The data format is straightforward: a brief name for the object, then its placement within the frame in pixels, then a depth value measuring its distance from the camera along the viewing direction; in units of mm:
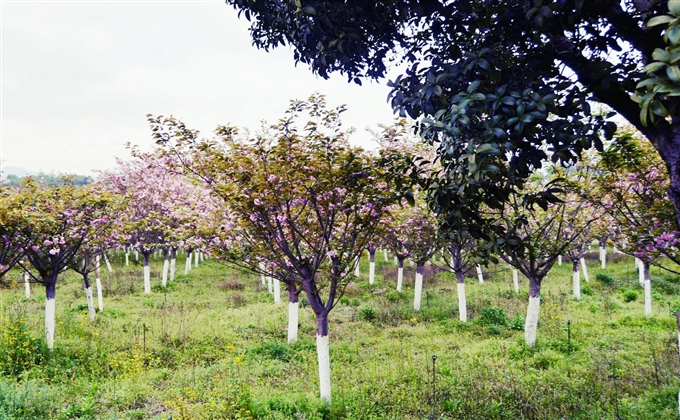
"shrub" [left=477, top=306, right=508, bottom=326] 13857
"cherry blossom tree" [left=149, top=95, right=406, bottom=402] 6445
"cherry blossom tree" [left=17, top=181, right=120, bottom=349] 10102
